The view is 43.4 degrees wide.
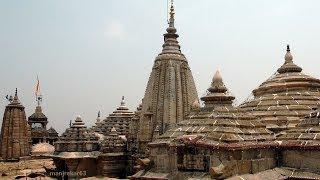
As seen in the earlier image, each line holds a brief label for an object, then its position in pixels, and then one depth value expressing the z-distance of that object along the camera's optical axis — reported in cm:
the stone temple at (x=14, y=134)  3919
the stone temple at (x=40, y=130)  5281
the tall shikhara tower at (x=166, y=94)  2667
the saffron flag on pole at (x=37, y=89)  5837
